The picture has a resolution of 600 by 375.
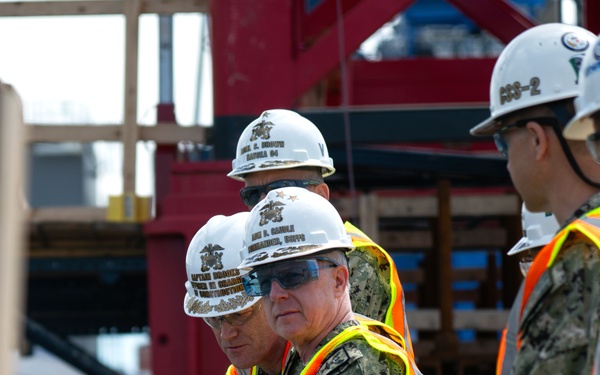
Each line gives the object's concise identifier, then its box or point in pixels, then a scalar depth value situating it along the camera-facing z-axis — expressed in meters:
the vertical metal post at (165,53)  18.10
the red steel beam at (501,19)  18.87
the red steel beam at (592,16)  18.03
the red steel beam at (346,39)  15.75
